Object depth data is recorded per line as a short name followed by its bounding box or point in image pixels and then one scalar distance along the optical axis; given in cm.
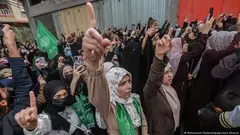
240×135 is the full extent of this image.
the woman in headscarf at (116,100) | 92
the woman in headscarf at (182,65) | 203
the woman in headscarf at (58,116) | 124
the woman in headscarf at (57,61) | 262
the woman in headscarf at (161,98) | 127
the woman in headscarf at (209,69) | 163
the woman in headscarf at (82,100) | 134
